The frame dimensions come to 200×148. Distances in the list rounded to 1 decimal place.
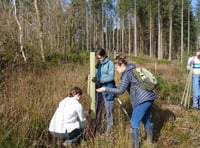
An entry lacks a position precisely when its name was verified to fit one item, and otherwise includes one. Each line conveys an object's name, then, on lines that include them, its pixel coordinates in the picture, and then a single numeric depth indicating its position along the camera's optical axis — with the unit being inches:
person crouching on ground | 117.8
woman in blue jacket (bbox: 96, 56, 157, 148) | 118.9
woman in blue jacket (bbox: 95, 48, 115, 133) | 134.3
